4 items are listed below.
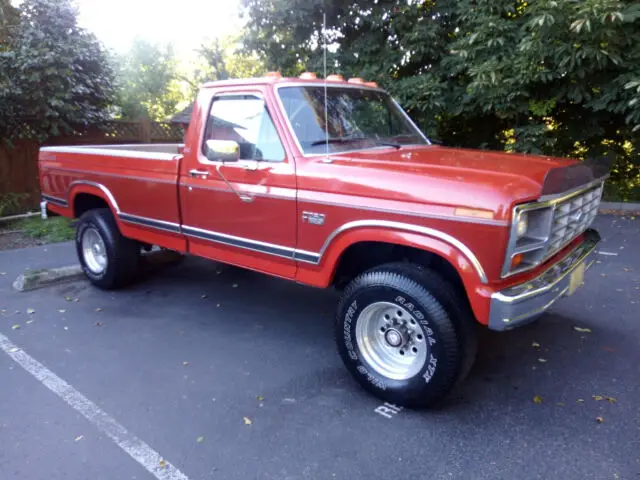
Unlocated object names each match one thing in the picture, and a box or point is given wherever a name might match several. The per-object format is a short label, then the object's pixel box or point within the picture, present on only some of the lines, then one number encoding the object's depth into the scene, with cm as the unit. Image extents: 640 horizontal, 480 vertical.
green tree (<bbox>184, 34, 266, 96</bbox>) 888
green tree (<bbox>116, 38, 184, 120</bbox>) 2089
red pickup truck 279
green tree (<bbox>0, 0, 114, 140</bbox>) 851
